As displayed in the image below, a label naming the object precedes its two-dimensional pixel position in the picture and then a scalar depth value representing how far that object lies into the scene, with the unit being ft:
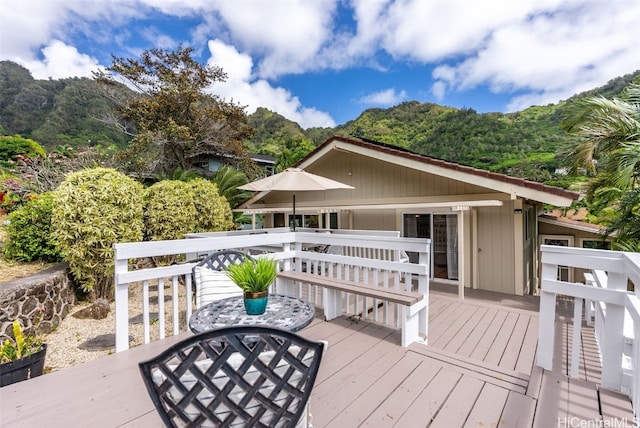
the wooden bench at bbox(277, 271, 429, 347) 9.58
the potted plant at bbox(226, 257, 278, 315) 7.14
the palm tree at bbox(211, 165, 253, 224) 37.50
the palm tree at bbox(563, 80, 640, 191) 13.61
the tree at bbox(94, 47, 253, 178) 44.05
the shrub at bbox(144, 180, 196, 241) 22.63
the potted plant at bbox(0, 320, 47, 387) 8.18
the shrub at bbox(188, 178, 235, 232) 25.54
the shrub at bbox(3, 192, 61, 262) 18.74
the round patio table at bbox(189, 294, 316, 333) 6.79
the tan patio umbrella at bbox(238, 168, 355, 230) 16.68
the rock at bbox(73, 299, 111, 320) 17.30
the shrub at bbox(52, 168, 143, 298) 17.28
